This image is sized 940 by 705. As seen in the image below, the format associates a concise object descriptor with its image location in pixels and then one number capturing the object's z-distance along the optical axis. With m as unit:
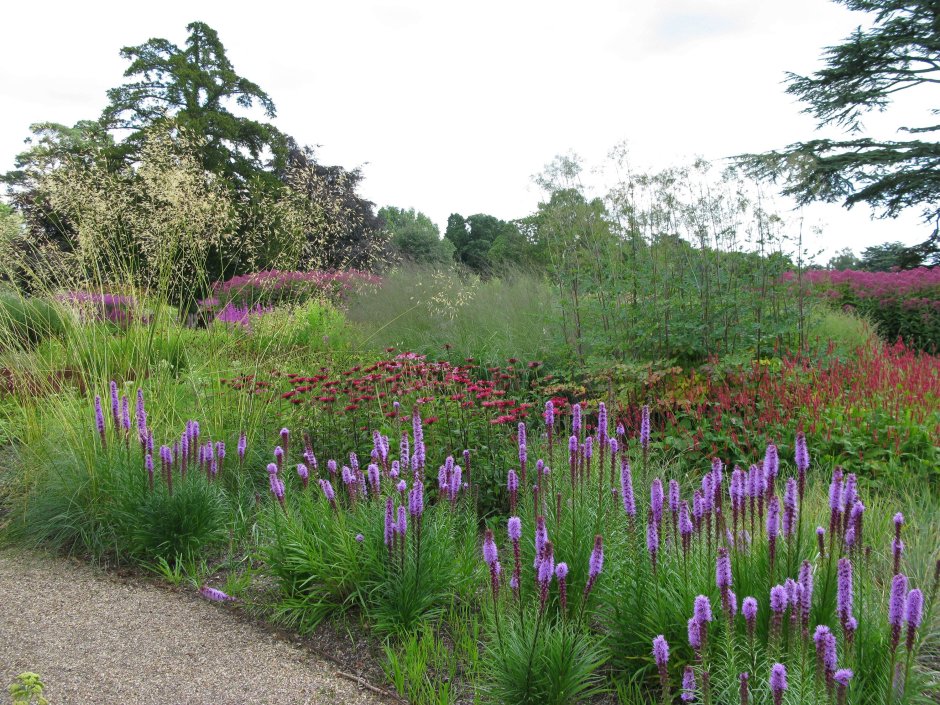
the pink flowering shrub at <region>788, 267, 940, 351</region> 12.32
